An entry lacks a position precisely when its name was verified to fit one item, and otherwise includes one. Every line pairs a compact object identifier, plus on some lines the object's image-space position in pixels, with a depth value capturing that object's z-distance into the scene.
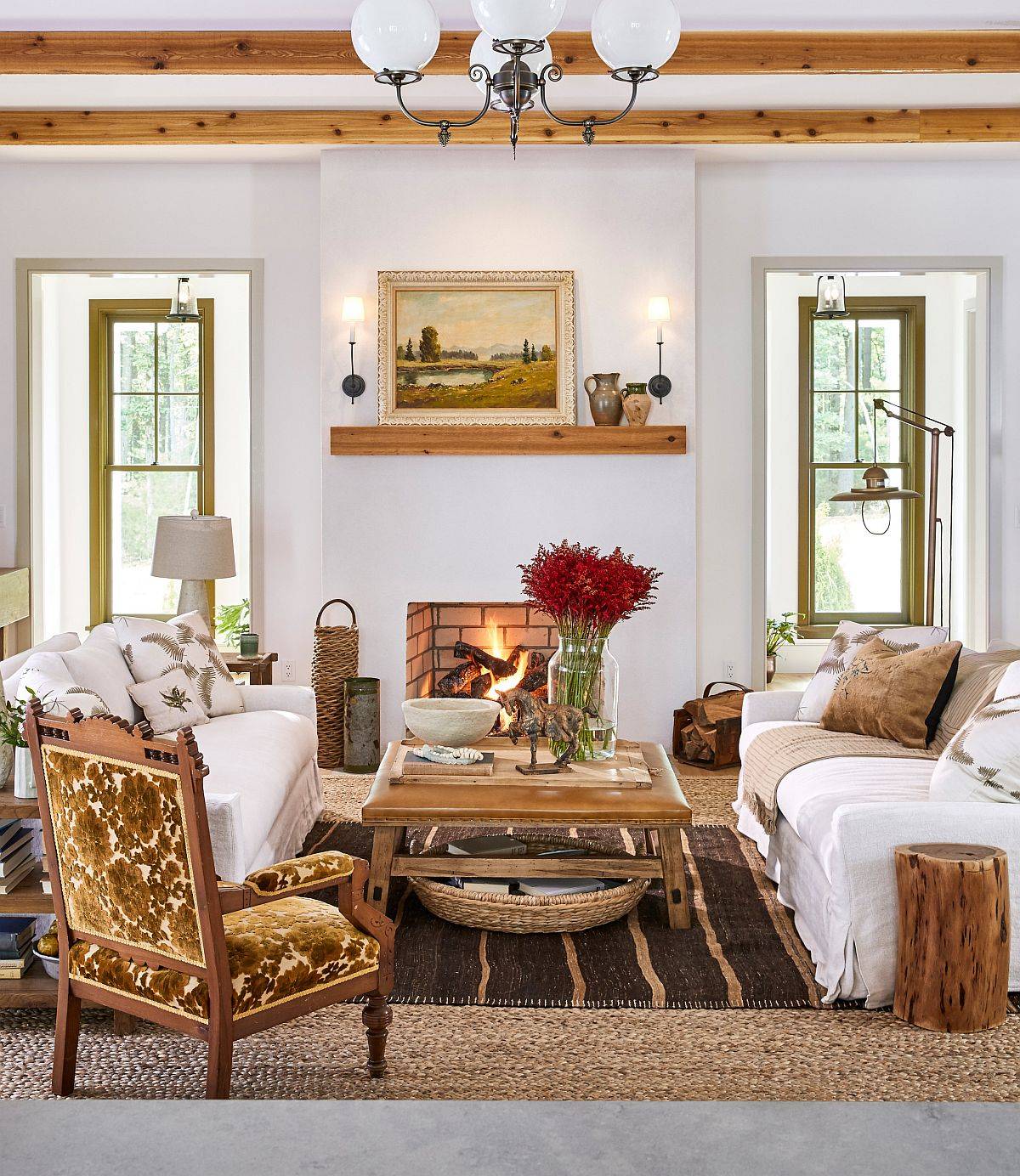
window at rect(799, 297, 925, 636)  7.91
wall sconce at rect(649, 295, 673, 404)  5.76
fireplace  5.98
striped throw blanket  3.86
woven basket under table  3.33
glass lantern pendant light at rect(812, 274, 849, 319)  6.73
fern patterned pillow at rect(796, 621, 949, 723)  4.32
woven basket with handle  5.63
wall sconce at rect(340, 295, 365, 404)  5.75
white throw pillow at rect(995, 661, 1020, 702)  3.26
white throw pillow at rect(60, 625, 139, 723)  3.87
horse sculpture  3.58
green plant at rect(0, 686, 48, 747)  2.79
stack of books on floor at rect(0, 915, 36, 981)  2.81
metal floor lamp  5.82
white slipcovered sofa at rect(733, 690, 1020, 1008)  2.93
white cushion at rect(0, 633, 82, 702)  3.55
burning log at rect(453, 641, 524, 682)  5.94
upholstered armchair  2.15
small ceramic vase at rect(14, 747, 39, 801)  2.75
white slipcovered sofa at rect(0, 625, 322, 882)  3.07
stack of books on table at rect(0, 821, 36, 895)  2.78
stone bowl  3.85
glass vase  3.73
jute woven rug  2.49
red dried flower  3.60
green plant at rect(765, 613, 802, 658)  7.74
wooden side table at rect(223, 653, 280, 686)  5.52
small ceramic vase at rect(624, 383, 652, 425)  5.74
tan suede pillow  4.02
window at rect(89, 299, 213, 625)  7.57
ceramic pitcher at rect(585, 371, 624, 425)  5.72
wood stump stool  2.75
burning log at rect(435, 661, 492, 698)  5.80
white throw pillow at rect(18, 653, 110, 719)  3.33
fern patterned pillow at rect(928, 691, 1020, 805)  3.07
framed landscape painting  5.81
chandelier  2.77
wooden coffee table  3.26
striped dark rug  3.01
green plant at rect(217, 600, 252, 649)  7.46
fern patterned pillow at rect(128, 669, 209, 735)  4.15
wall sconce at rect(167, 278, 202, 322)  6.91
